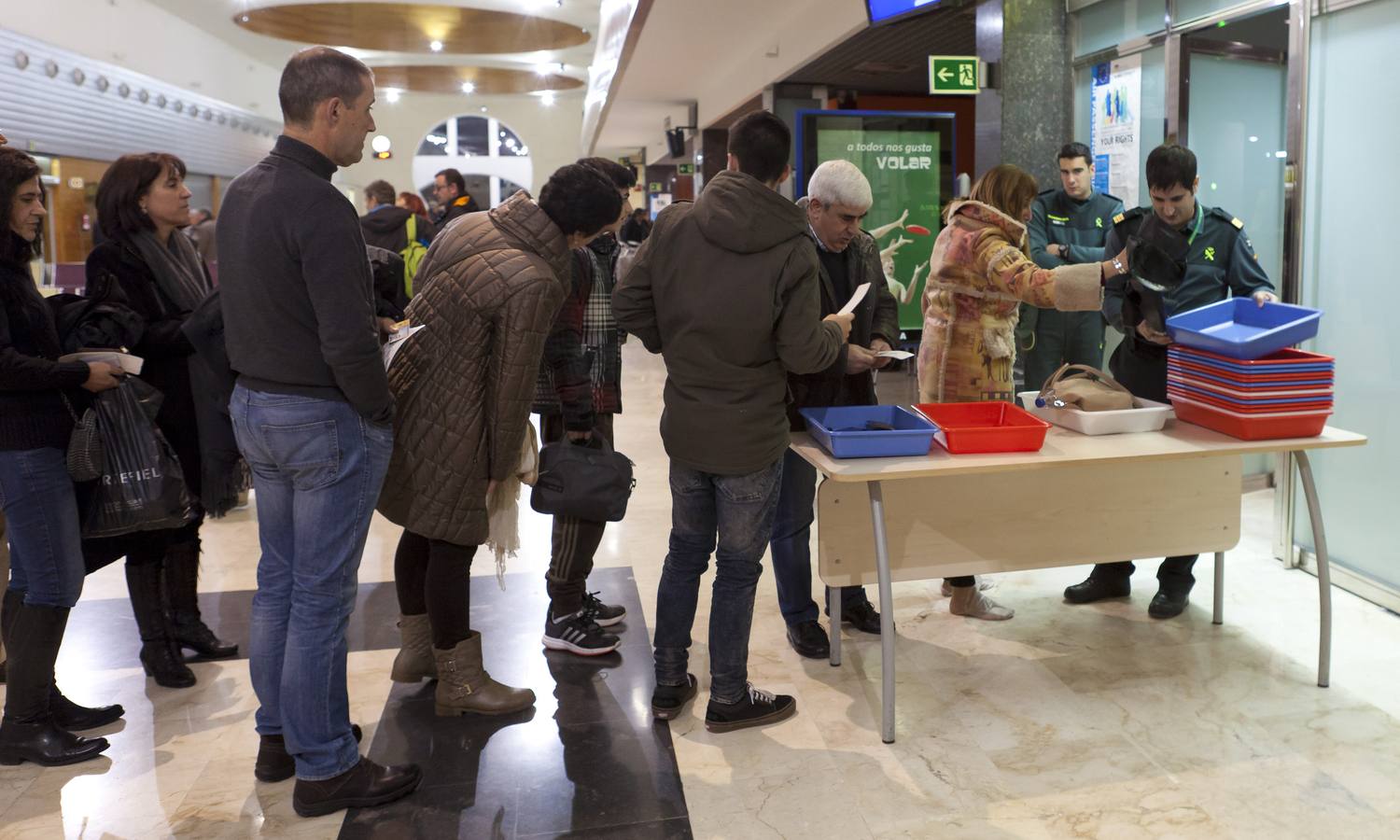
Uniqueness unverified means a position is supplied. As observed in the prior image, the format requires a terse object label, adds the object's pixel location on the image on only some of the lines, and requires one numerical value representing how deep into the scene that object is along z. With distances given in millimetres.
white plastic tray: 3086
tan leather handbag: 3158
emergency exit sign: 5598
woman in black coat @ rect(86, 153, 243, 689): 3082
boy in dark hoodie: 2670
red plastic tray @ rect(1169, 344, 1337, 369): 2934
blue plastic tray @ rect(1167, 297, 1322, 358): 2920
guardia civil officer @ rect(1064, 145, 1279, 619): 3574
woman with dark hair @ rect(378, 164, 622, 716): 2713
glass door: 4852
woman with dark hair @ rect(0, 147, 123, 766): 2693
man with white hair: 3119
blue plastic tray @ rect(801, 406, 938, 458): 2814
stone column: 5652
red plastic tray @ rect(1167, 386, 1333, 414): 2936
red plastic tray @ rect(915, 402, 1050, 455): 2854
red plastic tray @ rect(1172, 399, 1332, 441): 2943
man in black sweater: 2258
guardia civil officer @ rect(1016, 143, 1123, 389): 4930
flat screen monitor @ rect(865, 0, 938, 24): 5750
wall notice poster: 5324
